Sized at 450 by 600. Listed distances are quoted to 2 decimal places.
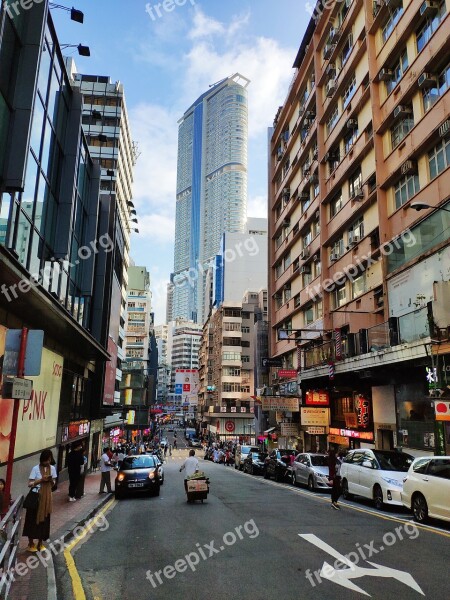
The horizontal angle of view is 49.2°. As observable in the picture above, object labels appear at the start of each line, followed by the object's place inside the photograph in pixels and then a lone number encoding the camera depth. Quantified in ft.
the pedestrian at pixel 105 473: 60.64
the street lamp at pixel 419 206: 51.63
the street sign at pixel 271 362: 140.81
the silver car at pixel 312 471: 64.80
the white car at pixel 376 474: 47.34
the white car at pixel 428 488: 36.50
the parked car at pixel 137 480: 57.26
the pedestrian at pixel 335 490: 45.85
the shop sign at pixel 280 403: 116.88
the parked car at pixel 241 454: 117.80
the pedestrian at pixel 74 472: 52.01
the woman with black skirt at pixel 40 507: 27.20
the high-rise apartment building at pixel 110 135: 223.34
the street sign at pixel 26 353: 21.61
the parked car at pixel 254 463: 99.76
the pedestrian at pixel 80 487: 53.52
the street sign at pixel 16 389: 20.79
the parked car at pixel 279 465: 83.35
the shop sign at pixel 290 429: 131.90
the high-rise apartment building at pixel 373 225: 67.21
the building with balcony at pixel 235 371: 285.84
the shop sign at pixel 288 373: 111.52
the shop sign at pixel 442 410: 49.82
